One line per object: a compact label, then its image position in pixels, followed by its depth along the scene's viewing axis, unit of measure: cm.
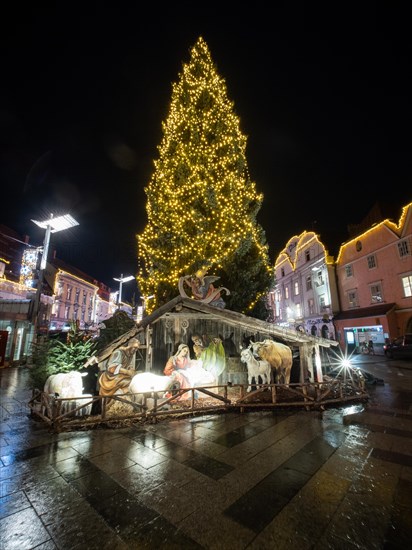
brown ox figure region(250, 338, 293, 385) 1050
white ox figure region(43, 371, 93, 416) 834
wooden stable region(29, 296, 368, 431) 794
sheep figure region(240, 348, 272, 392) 1046
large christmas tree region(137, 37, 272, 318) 1512
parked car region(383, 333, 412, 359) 2279
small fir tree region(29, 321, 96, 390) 976
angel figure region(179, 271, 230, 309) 1048
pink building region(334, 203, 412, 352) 2698
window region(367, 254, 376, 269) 3084
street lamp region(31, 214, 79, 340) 1839
